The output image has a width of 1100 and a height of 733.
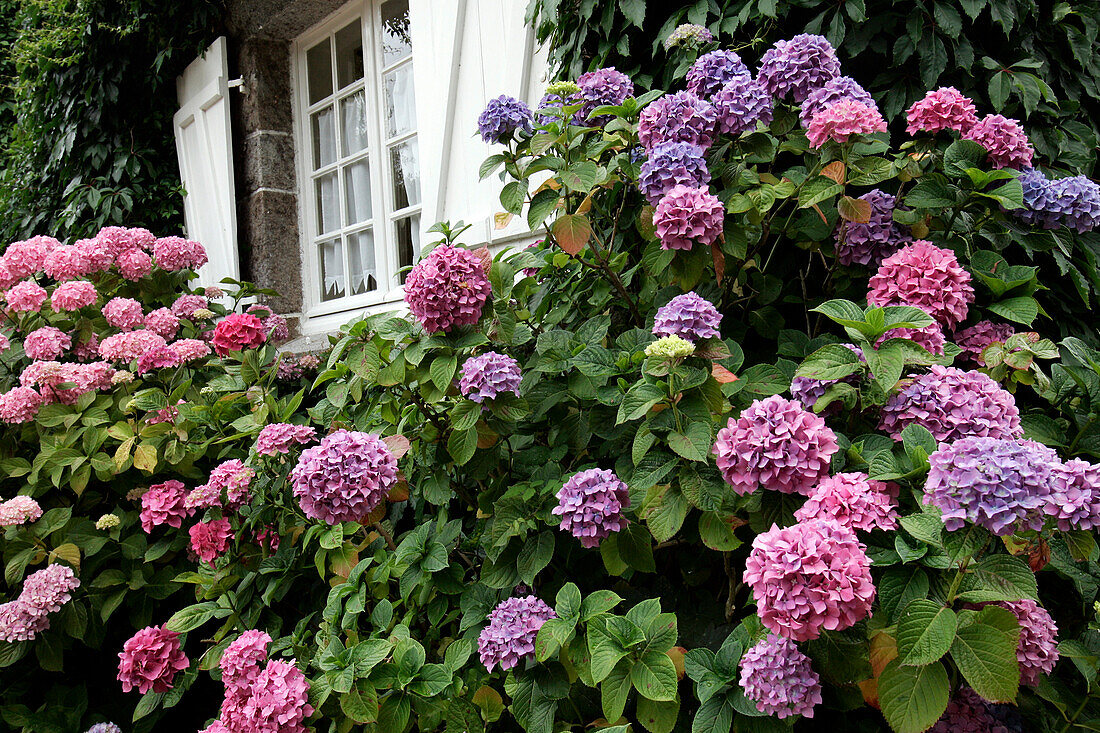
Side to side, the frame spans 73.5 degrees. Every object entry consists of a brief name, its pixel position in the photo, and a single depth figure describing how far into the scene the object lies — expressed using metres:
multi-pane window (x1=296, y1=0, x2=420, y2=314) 3.71
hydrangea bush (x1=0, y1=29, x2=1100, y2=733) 1.03
